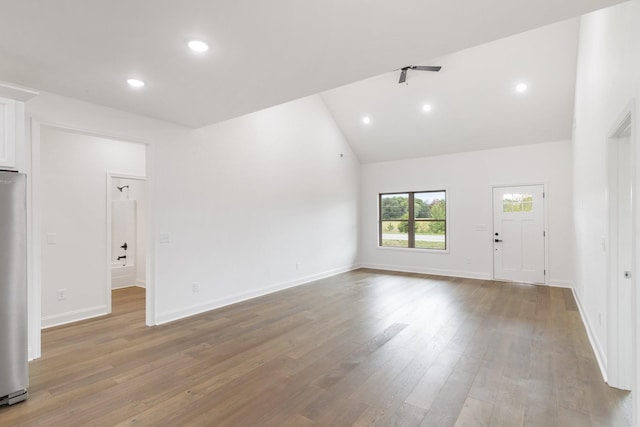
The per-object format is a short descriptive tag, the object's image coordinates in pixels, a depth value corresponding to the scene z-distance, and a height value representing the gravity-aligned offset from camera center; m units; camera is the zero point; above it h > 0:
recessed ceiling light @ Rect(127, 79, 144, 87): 2.90 +1.24
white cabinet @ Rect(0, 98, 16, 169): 2.32 +0.61
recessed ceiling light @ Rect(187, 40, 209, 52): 2.27 +1.25
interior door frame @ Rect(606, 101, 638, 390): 2.39 -0.68
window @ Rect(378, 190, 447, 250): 7.50 -0.13
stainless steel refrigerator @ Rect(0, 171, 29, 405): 2.25 -0.55
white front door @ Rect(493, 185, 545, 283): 6.28 -0.39
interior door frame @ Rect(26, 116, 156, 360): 3.06 -0.21
